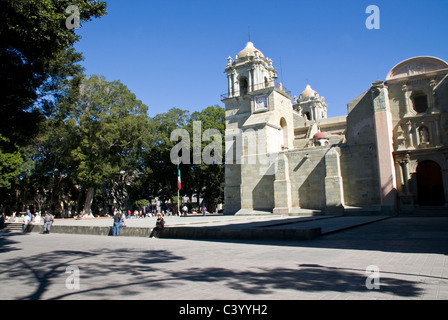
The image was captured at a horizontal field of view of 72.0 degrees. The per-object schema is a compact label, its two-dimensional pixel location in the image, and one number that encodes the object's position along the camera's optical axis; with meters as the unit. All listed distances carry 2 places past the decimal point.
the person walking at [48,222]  17.98
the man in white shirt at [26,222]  20.91
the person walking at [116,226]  14.30
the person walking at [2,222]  24.45
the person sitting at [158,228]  12.99
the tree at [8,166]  31.00
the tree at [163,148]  41.69
